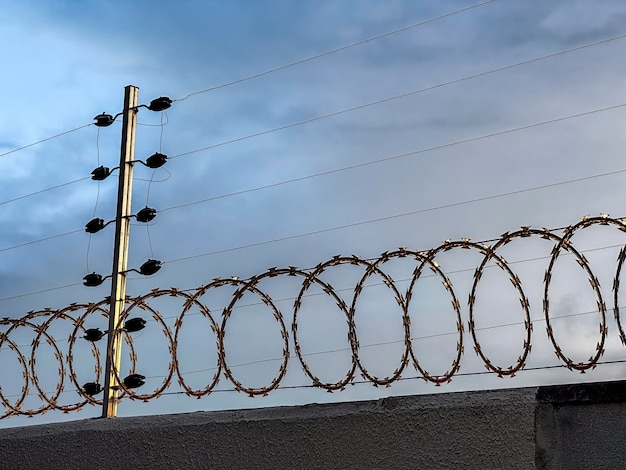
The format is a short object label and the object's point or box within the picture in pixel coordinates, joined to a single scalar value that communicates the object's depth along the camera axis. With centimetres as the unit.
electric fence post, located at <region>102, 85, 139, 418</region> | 503
